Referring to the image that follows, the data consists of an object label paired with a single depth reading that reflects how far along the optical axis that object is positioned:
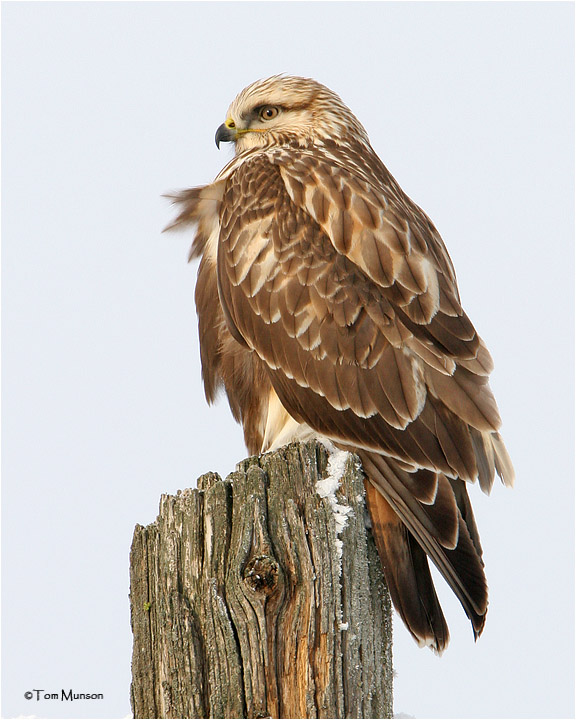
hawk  7.70
